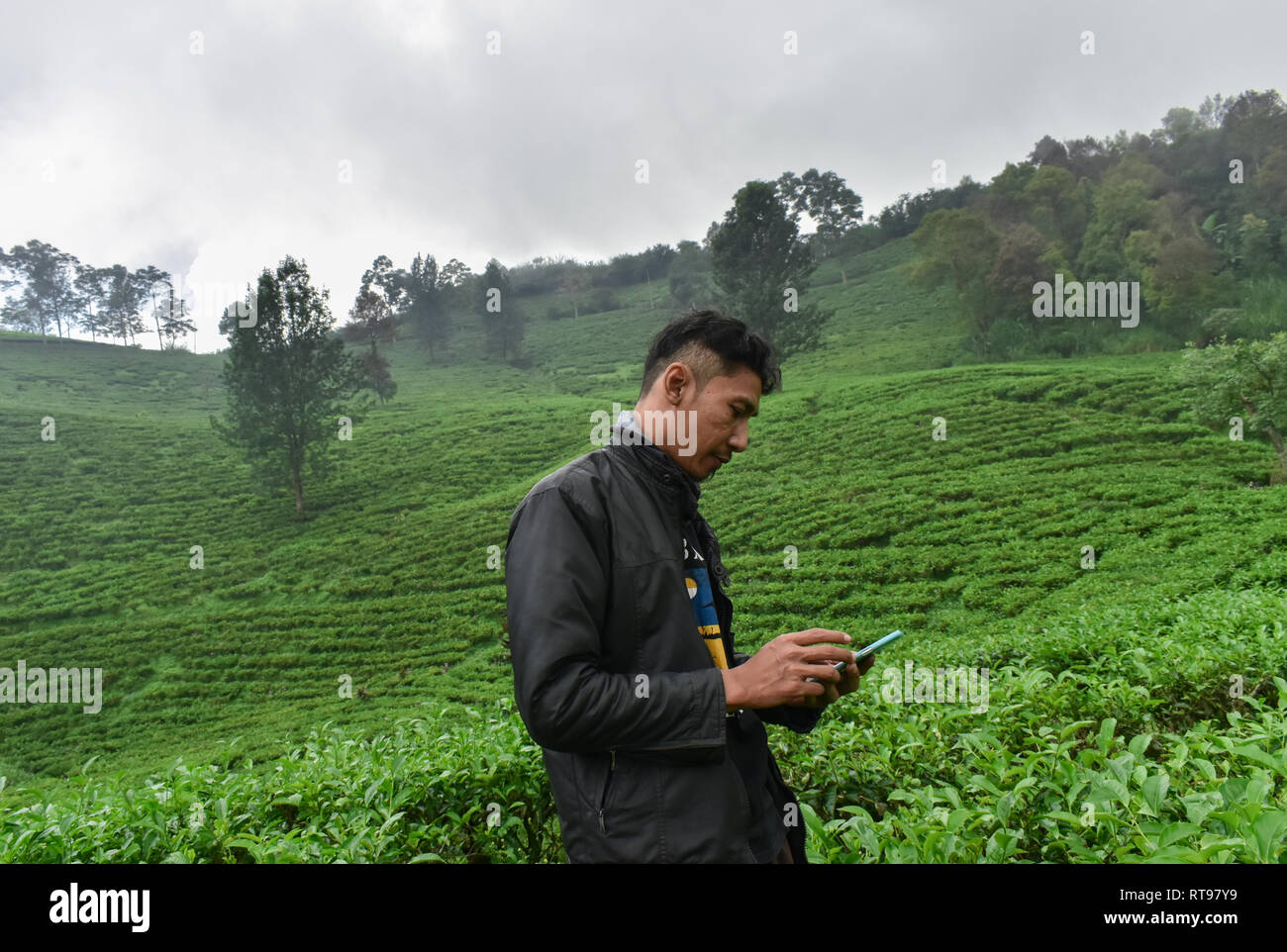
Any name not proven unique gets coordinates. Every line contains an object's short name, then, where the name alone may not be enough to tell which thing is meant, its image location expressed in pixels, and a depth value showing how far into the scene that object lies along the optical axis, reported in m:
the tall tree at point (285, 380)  26.50
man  1.39
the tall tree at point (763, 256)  32.81
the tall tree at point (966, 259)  35.38
